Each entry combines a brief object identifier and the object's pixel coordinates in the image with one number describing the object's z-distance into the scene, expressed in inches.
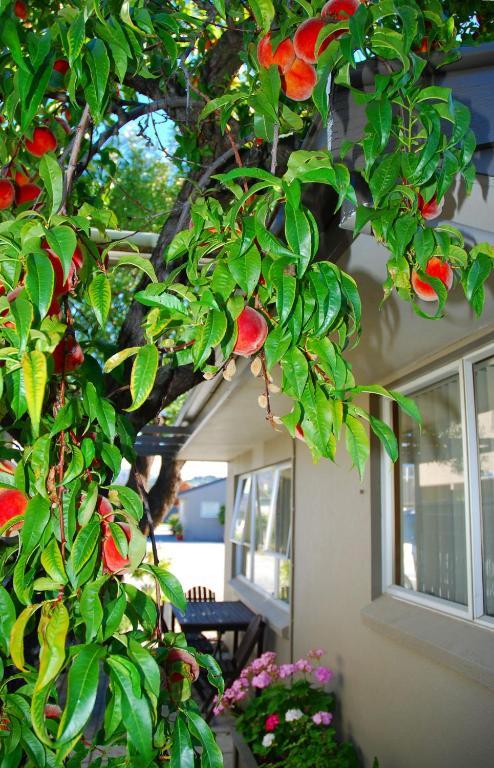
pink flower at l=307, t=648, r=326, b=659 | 167.0
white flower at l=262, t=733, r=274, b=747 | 141.5
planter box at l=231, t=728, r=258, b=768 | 137.2
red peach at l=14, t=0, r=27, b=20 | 66.4
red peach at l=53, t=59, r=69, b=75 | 60.1
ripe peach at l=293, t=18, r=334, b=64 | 44.1
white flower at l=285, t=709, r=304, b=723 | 147.9
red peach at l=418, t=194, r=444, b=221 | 47.7
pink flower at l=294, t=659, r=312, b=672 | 165.2
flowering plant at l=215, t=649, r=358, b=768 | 141.5
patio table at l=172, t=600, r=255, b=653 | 239.9
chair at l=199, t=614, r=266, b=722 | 228.5
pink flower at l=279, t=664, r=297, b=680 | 163.4
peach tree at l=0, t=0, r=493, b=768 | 34.1
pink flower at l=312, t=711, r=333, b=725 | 145.3
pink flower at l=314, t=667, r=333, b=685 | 158.7
